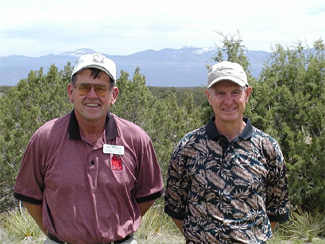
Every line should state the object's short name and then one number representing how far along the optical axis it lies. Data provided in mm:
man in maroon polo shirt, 3127
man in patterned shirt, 3164
